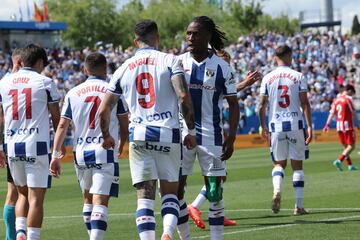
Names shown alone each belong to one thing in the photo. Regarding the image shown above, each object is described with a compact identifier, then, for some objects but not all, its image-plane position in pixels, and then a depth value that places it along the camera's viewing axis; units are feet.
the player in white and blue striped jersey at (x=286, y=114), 50.52
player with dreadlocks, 36.35
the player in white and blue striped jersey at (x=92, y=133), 36.88
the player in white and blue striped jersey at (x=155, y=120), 32.32
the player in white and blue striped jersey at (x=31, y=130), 36.78
